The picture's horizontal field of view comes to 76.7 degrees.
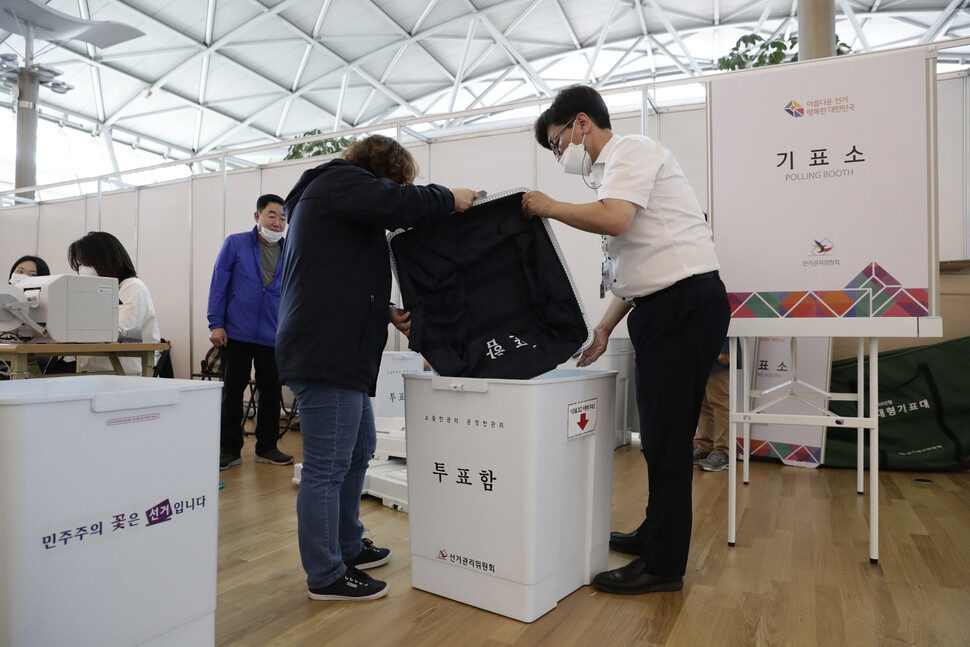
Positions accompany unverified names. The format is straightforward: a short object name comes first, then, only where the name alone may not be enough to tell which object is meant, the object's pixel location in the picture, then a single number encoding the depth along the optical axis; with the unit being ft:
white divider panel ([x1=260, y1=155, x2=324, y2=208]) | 17.40
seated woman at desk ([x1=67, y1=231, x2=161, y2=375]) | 10.16
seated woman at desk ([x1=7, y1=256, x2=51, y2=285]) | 14.12
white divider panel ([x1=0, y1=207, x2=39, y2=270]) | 23.09
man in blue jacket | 11.75
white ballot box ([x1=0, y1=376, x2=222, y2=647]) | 3.26
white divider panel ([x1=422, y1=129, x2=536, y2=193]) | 14.74
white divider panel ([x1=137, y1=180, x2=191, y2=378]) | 19.26
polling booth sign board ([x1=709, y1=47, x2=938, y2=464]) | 6.65
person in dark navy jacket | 5.33
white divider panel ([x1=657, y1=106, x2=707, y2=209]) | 13.33
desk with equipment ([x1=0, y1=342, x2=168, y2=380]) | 8.00
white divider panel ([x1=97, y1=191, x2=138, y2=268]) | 20.42
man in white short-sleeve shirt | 5.73
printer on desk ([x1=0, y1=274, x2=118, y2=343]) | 8.50
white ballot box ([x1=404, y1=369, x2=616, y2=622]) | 5.16
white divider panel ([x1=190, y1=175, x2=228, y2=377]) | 18.65
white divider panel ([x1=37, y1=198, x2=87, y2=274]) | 21.97
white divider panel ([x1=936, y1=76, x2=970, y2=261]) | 12.05
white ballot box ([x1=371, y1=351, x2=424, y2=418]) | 12.42
